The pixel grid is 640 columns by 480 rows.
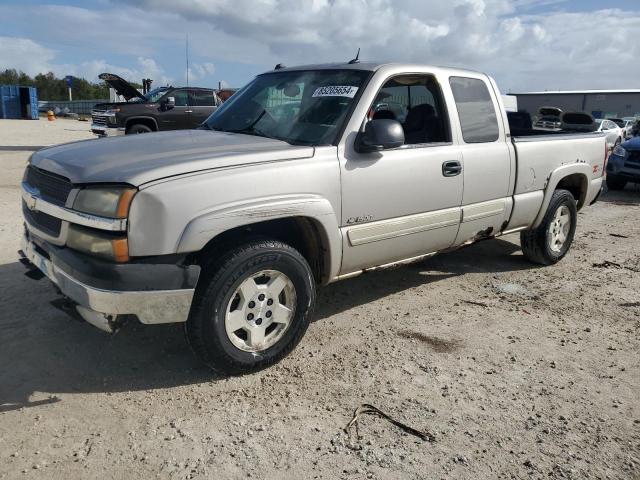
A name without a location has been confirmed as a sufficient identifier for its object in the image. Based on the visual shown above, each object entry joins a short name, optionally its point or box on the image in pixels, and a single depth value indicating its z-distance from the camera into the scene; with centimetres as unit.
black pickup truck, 1410
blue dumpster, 3622
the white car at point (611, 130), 1783
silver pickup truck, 286
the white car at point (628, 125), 2347
